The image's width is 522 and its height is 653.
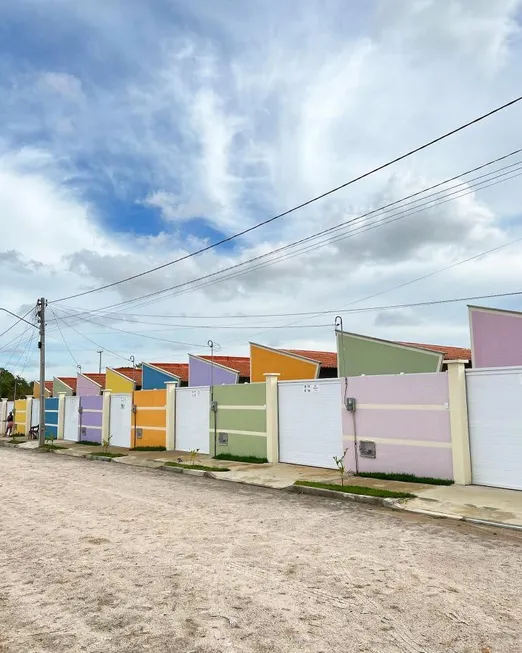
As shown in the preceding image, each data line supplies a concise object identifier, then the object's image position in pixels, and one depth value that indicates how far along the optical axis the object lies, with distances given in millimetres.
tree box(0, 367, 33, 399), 77375
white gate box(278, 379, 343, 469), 15734
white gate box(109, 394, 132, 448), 26578
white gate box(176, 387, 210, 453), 21000
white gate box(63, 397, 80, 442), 32281
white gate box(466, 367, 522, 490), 11547
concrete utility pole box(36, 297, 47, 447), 28938
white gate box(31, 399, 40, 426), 38772
